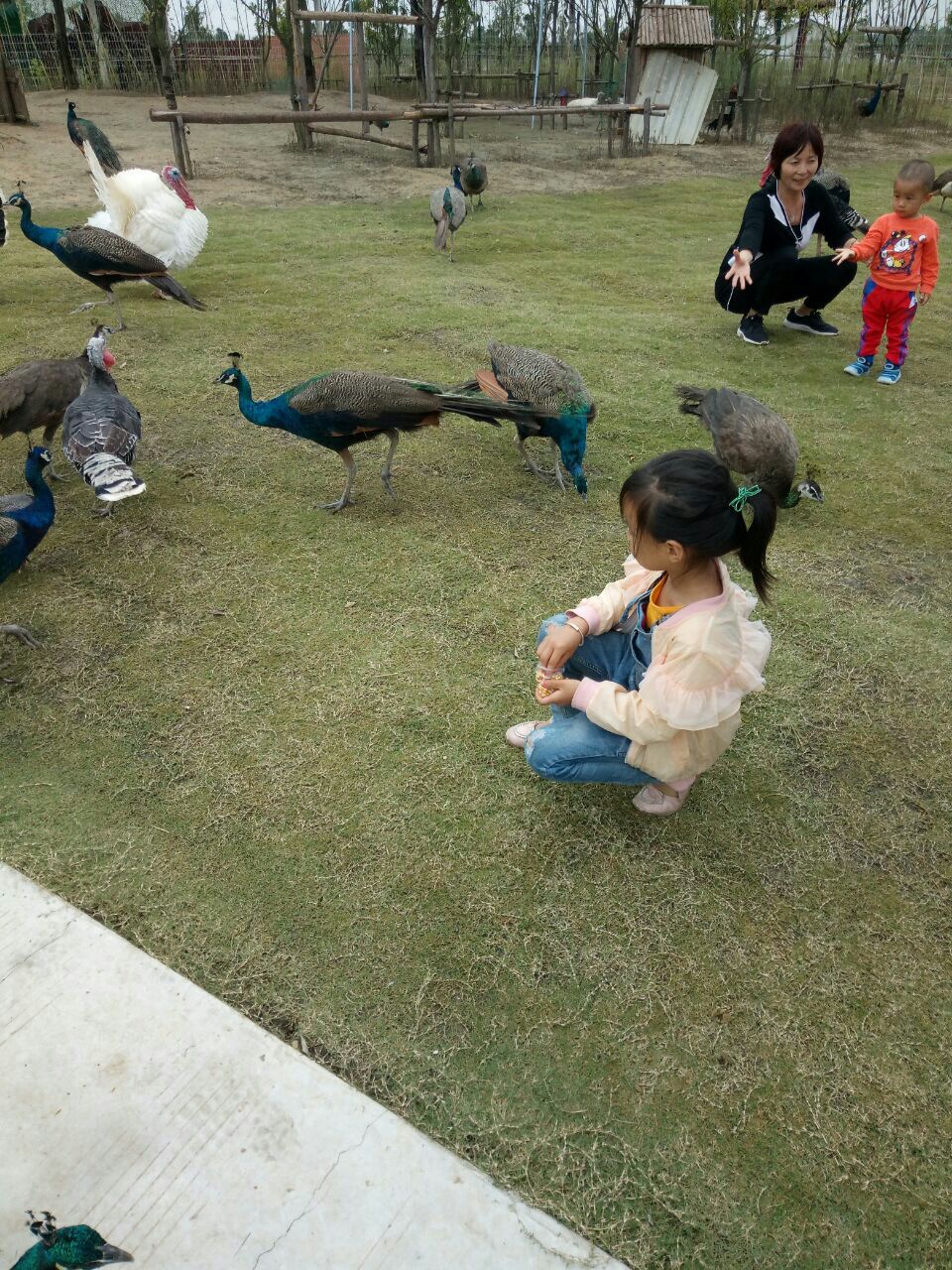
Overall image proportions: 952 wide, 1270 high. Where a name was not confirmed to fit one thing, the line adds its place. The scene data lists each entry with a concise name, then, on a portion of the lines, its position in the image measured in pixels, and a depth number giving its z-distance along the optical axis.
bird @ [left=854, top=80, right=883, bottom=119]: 16.53
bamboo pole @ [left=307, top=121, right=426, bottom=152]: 12.64
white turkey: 7.23
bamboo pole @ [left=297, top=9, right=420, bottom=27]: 11.01
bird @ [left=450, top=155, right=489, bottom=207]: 10.02
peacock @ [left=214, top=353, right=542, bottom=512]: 3.86
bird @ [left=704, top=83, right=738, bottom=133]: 16.05
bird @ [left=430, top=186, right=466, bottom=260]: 8.32
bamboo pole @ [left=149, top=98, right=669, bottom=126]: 10.62
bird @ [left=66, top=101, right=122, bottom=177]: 8.39
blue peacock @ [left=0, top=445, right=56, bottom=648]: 3.22
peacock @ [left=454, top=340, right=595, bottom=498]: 4.17
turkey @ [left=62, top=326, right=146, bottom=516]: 3.72
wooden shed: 14.88
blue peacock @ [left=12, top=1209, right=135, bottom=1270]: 1.40
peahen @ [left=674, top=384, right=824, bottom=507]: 4.08
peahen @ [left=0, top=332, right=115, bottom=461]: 4.28
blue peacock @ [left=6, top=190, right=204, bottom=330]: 6.20
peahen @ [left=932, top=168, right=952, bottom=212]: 10.26
